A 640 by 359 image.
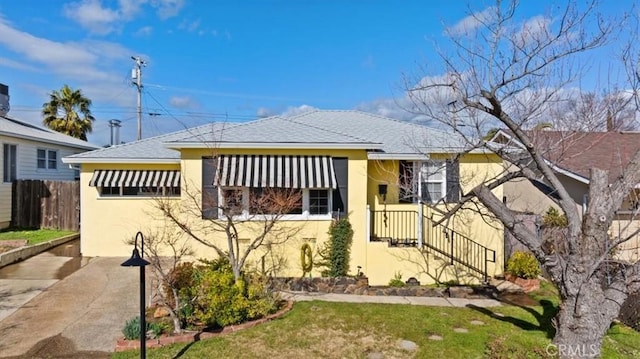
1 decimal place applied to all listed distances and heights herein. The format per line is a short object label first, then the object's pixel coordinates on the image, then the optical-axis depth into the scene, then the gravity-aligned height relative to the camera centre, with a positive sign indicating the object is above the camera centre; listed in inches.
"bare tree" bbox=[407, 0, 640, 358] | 319.6 +13.5
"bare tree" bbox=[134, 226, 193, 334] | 363.3 -113.0
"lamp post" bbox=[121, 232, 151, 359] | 289.1 -101.5
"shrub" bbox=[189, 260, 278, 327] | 385.7 -121.6
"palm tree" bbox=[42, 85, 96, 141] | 1550.2 +286.1
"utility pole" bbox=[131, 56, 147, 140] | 1347.2 +371.6
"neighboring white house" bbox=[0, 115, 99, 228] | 827.4 +67.4
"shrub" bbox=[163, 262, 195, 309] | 386.6 -103.5
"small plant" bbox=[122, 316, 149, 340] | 345.4 -134.2
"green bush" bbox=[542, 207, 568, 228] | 717.9 -68.7
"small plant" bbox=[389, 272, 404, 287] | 565.3 -146.2
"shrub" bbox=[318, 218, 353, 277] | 551.8 -98.6
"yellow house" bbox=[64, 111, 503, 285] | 556.7 -9.8
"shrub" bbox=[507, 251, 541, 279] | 588.4 -128.5
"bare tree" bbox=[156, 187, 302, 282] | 551.5 -50.9
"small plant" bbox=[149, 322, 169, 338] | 356.8 -138.6
